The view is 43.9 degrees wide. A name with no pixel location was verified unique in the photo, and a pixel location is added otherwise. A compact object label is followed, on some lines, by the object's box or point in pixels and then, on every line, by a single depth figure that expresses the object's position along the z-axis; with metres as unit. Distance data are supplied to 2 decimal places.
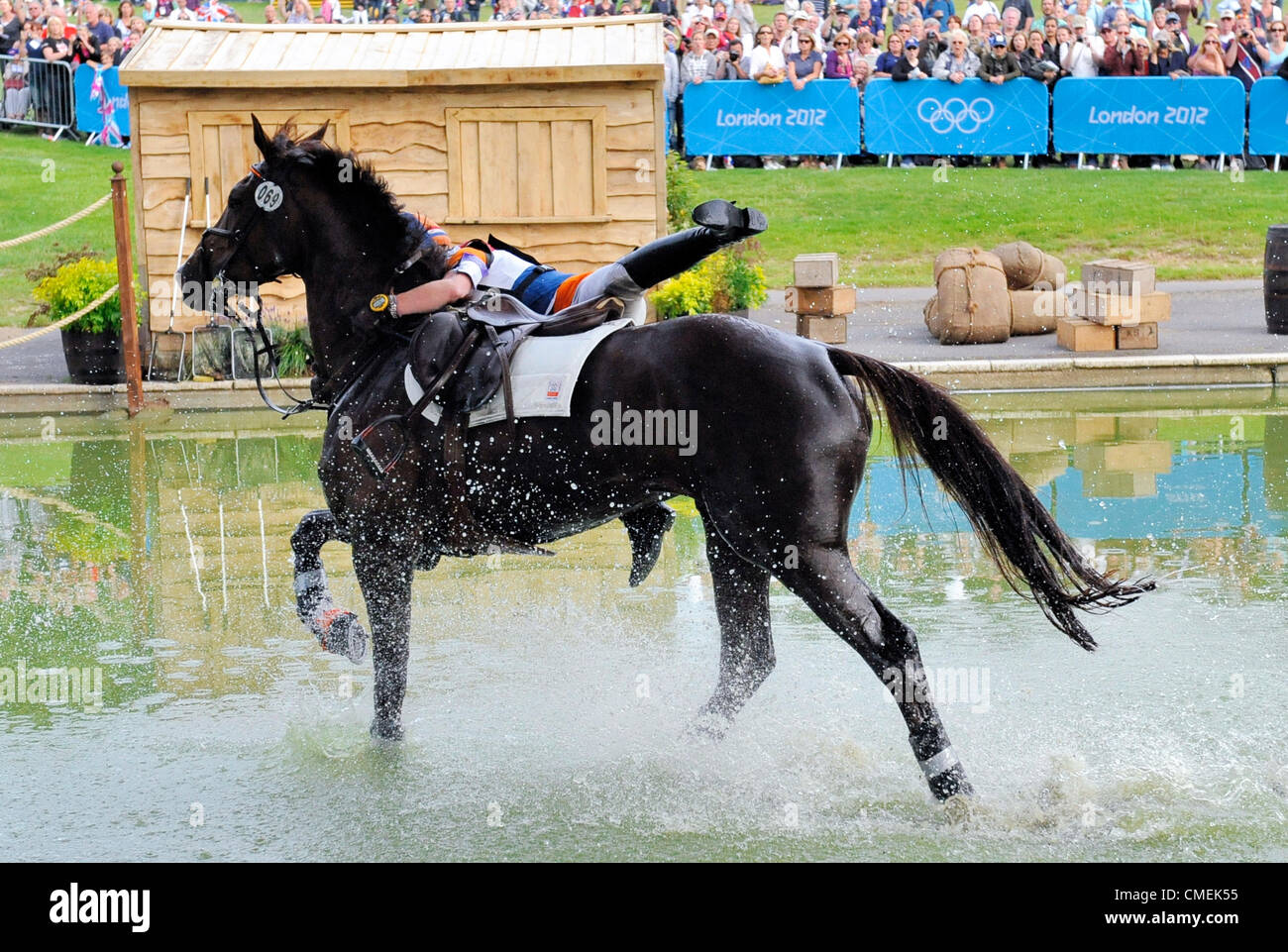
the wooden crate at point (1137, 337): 13.73
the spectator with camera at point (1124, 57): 20.95
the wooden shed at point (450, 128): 13.37
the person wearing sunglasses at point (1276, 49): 20.94
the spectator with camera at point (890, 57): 21.09
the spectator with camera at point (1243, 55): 21.06
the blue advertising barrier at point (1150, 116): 20.95
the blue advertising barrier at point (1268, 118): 20.80
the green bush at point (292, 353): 13.02
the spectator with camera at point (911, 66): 20.95
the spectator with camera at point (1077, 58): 21.08
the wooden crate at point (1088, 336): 13.72
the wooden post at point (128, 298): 12.30
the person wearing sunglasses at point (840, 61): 21.55
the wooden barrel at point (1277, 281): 14.23
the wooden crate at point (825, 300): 14.05
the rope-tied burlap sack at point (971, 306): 14.12
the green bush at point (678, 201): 15.02
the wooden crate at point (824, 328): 14.08
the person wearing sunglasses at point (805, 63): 21.14
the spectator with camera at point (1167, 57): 20.91
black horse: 5.25
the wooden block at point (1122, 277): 13.60
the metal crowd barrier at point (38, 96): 24.09
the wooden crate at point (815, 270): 13.97
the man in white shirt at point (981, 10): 21.95
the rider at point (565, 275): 5.33
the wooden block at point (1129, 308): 13.55
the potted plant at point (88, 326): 12.88
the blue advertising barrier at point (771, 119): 21.16
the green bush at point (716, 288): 13.55
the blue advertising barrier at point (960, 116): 21.05
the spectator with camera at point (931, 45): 21.17
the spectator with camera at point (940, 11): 23.28
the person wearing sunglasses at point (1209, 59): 20.88
